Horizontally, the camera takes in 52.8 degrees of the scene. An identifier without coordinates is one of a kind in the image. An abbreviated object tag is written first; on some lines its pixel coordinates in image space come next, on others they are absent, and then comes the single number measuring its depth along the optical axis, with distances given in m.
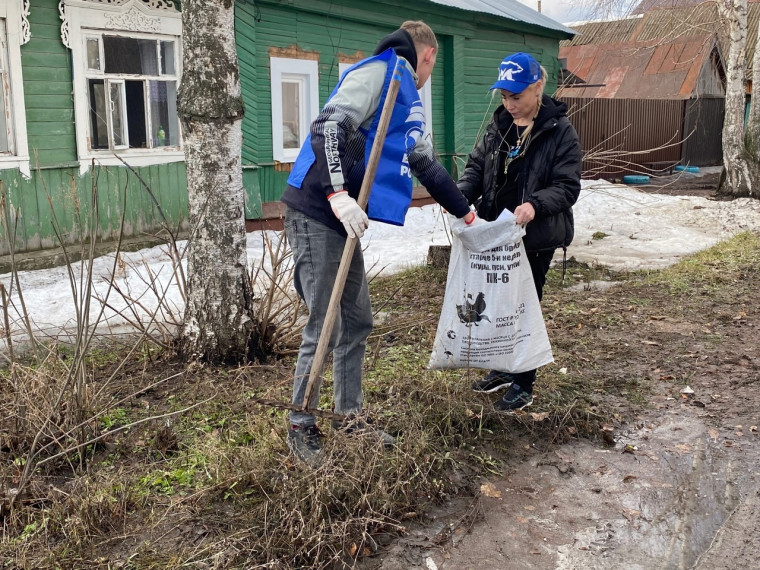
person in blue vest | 2.83
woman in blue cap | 3.60
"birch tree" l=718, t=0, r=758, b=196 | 14.06
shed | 20.33
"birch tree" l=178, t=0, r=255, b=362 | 4.29
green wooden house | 7.54
